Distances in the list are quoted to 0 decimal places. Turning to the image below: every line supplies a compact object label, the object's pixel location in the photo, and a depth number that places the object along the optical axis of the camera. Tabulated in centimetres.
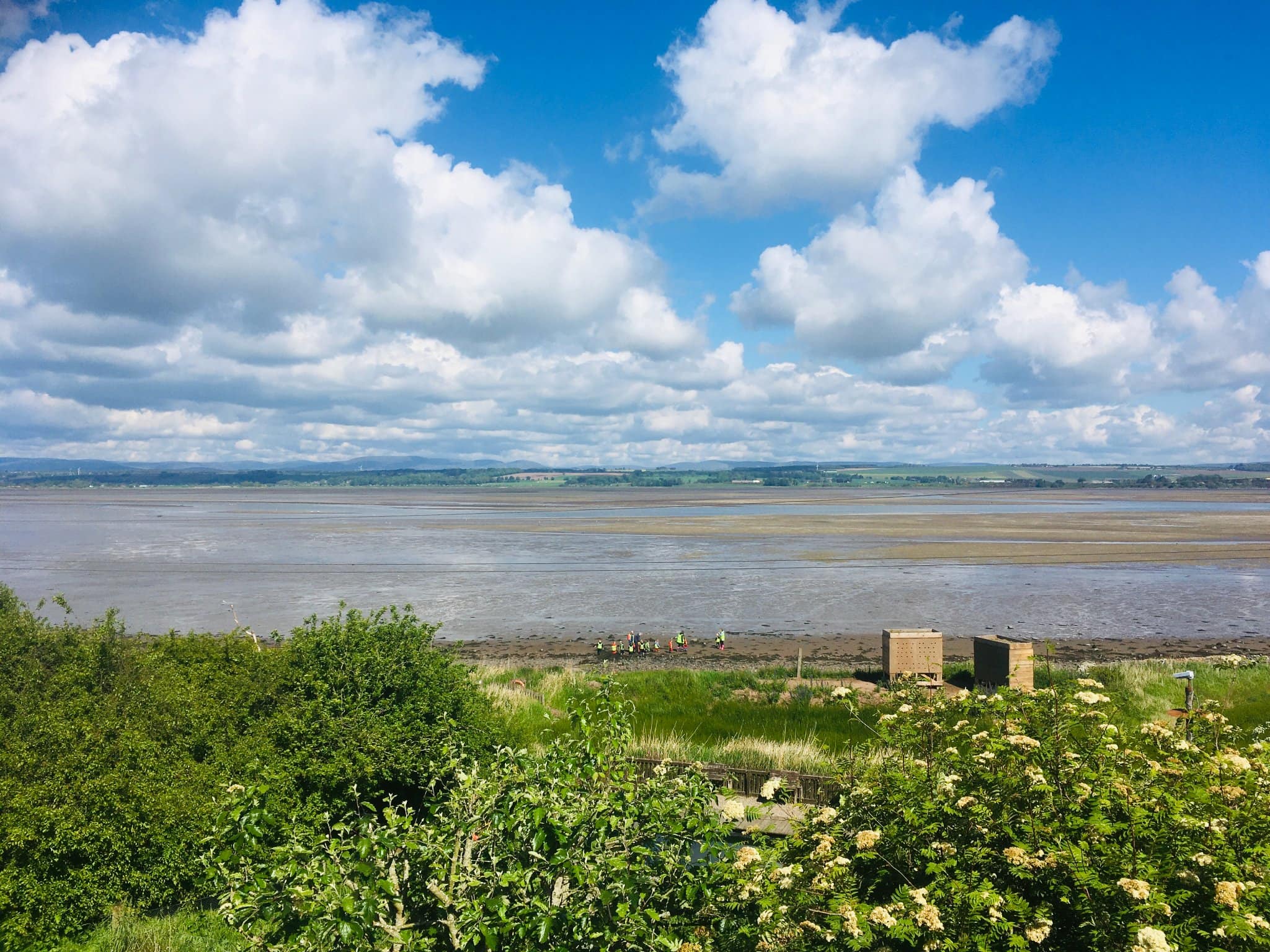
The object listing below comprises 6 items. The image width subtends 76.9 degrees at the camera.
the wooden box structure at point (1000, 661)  2334
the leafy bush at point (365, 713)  1339
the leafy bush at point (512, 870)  549
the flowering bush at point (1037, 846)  501
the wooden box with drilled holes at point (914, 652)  2600
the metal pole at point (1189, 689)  1391
